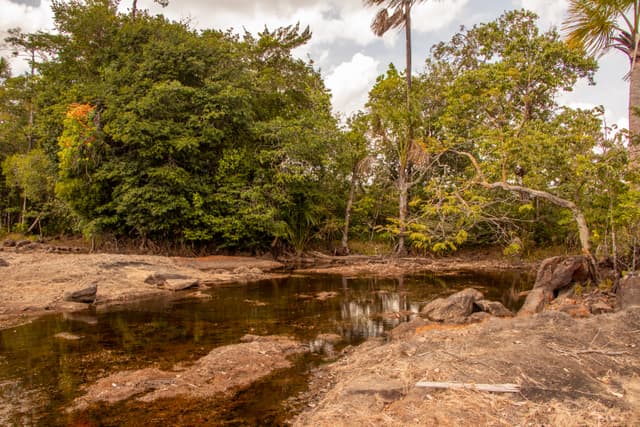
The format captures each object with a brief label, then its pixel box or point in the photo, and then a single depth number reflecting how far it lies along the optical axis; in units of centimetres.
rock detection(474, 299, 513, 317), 1019
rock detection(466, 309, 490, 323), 944
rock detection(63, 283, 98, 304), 1137
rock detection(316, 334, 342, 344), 834
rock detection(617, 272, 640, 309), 853
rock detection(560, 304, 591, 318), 884
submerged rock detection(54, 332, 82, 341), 818
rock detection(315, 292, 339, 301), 1308
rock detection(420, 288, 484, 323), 985
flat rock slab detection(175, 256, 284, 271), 2005
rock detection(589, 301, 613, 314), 899
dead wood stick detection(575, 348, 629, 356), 555
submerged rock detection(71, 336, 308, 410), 555
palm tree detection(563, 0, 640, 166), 1133
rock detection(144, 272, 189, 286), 1441
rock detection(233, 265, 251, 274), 1889
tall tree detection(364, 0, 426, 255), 2489
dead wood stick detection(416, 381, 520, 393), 455
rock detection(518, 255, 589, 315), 1129
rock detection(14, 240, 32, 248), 2454
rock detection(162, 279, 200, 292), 1421
